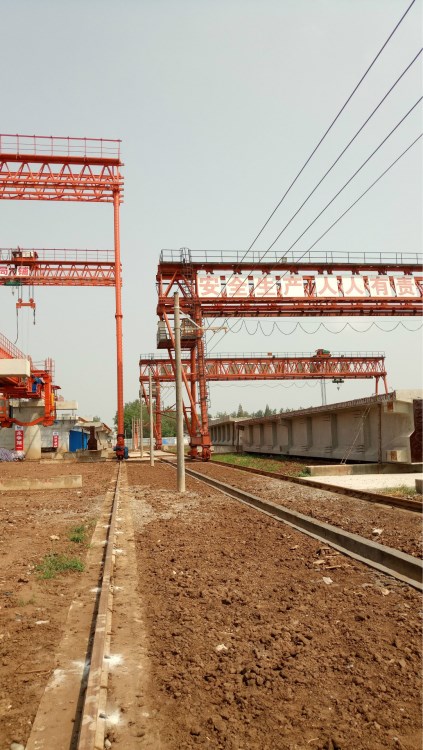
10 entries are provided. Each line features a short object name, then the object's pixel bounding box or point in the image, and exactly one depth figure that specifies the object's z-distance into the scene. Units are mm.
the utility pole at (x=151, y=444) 30289
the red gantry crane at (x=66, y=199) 28625
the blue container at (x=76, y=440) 54719
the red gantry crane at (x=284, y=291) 28219
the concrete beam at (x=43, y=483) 17406
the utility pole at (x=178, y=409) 15461
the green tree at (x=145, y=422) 128375
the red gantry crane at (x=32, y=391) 32531
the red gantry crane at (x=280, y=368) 47562
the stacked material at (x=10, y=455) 39938
